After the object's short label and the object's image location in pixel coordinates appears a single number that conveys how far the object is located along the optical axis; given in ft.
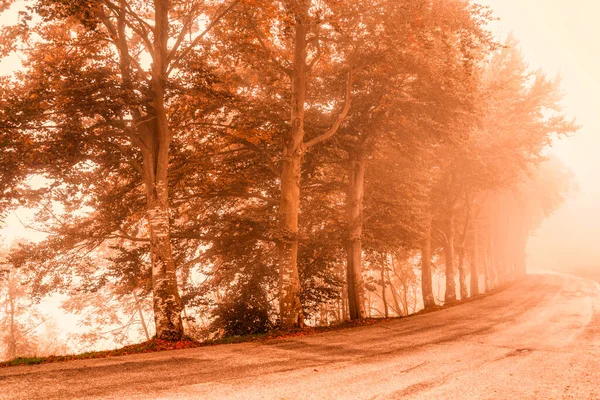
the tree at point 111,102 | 34.27
